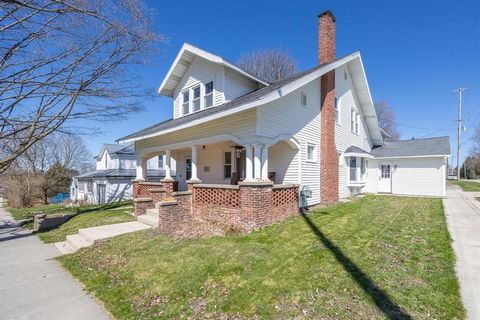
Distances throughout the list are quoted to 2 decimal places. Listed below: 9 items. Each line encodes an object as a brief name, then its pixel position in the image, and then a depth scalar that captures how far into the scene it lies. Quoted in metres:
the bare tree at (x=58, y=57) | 5.06
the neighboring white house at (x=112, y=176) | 21.62
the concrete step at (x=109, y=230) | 7.09
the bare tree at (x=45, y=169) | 23.91
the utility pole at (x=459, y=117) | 31.33
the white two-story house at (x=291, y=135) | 8.04
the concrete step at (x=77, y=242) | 6.82
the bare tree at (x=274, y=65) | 27.38
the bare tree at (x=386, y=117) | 38.47
